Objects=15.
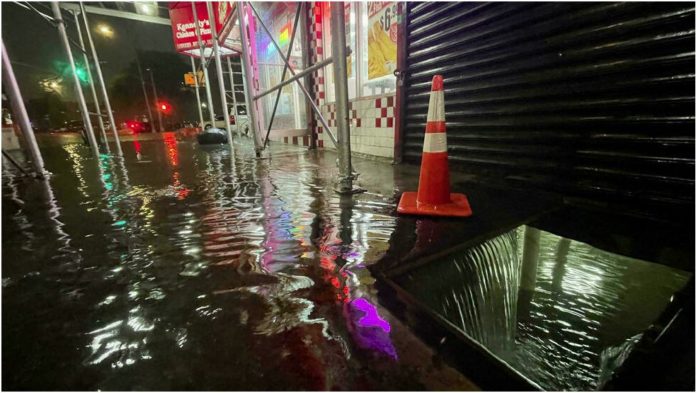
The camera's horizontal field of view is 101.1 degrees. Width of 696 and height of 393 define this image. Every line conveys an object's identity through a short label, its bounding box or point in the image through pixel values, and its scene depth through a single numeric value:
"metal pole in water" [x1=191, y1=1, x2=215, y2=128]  6.29
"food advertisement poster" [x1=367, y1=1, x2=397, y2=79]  3.52
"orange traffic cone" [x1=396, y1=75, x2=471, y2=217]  1.57
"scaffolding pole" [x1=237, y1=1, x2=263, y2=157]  3.44
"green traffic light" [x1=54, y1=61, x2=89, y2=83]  4.16
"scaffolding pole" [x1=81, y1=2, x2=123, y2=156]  4.82
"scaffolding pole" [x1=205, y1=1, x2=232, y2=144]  4.67
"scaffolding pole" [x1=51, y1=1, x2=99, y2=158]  3.69
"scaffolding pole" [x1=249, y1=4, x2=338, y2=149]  2.12
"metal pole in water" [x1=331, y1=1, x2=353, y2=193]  1.75
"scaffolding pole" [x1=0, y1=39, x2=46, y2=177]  2.60
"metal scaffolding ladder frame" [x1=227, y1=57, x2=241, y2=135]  8.35
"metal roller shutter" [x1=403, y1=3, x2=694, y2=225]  1.45
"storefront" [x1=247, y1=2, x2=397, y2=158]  3.58
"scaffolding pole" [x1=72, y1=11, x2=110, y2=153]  4.68
